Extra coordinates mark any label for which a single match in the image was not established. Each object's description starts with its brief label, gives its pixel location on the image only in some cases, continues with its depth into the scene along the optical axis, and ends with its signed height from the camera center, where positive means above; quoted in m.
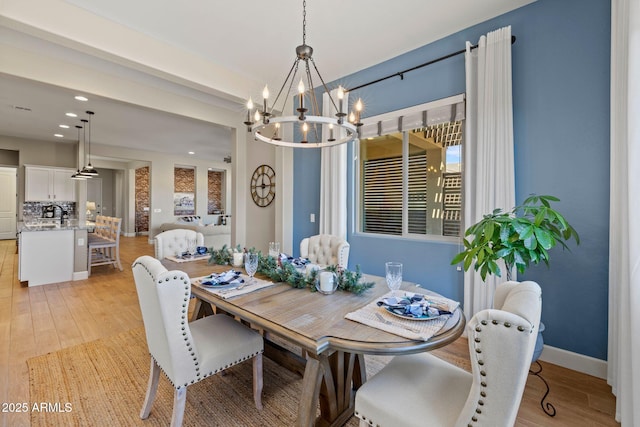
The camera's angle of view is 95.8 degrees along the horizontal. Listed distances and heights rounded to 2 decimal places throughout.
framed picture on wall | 10.52 +0.23
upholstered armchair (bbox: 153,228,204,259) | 2.92 -0.33
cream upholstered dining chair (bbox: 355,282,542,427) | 0.87 -0.66
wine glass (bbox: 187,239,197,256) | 3.10 -0.38
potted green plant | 1.85 -0.18
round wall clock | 4.53 +0.41
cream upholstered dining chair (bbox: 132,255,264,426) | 1.38 -0.76
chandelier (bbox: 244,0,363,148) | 1.82 +0.60
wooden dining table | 1.17 -0.52
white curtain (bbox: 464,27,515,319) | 2.45 +0.63
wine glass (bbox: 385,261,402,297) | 1.62 -0.37
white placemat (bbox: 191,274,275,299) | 1.71 -0.49
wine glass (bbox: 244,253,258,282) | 1.95 -0.35
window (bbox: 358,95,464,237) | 2.98 +0.46
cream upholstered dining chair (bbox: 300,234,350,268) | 2.70 -0.38
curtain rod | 2.71 +1.51
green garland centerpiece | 1.77 -0.43
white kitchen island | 4.36 -0.70
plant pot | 1.86 -0.88
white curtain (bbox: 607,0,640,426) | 1.51 -0.02
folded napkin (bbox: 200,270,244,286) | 1.85 -0.45
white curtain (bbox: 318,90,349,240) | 3.60 +0.32
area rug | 1.71 -1.23
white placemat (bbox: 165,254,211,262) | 2.64 -0.45
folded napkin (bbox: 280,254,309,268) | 2.25 -0.41
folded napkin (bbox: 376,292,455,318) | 1.36 -0.47
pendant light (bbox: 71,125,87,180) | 5.50 +0.65
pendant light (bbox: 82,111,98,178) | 5.43 +0.73
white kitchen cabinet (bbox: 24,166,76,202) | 6.50 +0.58
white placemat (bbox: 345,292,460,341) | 1.21 -0.51
